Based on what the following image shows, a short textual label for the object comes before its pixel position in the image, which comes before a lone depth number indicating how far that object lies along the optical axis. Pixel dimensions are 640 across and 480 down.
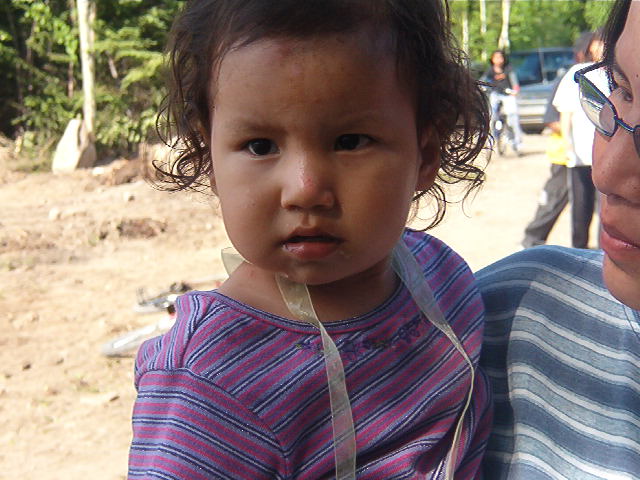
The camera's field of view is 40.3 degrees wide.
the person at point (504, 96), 15.63
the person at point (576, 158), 6.54
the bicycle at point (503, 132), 15.67
